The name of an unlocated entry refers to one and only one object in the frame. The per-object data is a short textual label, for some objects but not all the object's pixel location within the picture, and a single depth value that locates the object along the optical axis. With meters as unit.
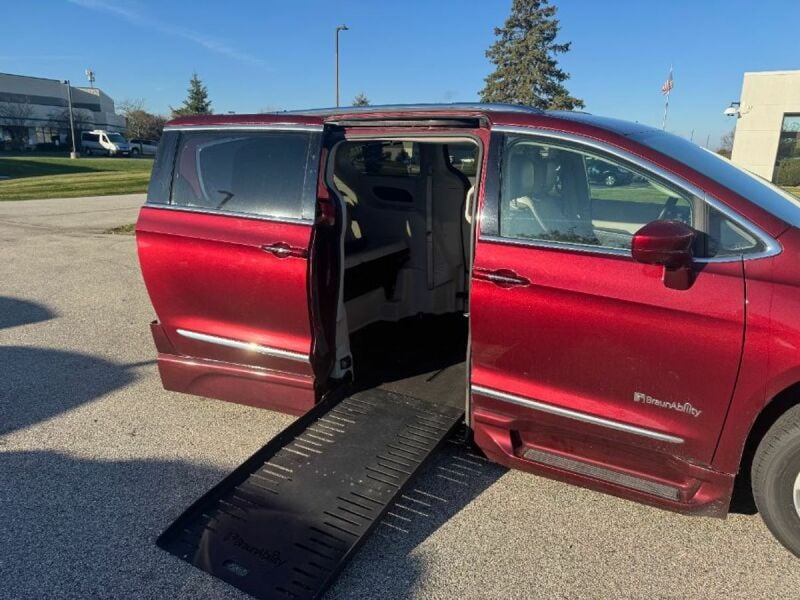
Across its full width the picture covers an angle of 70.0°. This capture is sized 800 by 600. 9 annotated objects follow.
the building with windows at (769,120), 26.12
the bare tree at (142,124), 65.15
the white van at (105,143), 44.44
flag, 32.25
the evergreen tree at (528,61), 43.03
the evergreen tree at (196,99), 62.16
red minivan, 2.29
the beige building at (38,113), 51.94
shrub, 24.52
